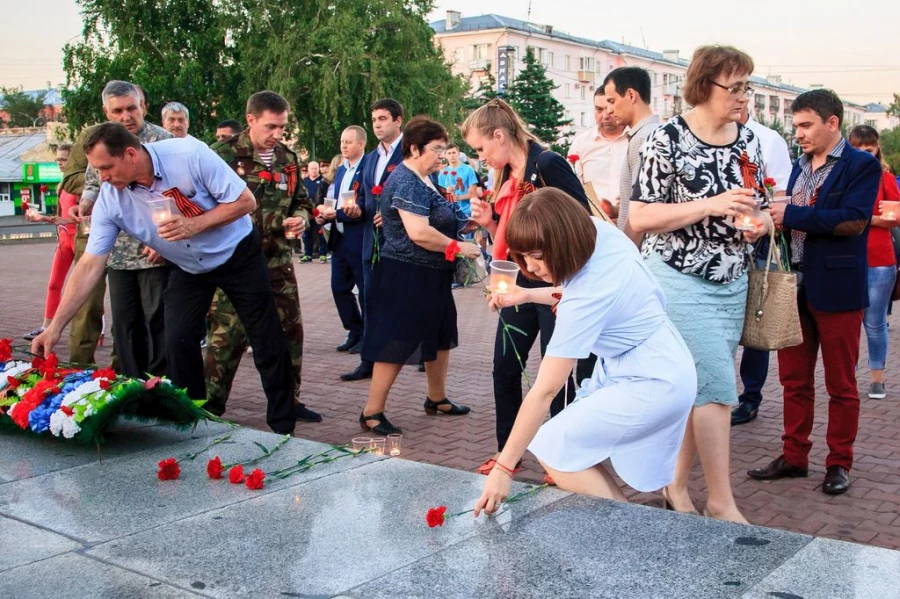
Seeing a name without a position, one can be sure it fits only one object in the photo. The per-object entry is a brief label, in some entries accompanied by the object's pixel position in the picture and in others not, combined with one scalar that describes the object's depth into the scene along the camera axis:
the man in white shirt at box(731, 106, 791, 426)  6.41
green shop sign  64.69
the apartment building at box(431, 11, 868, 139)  92.06
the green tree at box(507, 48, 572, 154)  32.81
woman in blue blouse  6.28
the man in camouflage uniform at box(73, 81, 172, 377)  6.48
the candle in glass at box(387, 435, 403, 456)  5.22
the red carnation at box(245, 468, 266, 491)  4.12
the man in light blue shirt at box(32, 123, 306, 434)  5.18
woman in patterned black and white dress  4.20
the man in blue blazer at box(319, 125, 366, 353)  9.11
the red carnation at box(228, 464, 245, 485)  4.19
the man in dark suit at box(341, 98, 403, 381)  8.12
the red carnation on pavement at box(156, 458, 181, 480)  4.29
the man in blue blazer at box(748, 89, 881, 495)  5.01
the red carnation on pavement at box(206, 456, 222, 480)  4.28
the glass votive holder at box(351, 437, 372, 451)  4.90
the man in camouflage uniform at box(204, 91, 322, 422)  6.60
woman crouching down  3.46
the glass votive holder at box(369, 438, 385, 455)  4.93
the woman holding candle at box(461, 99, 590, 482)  5.08
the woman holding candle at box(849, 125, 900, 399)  7.43
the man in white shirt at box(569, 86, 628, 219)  6.47
